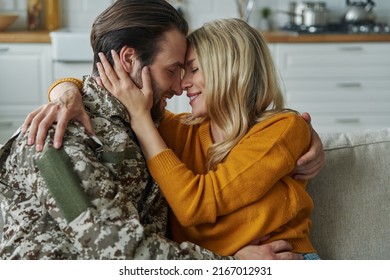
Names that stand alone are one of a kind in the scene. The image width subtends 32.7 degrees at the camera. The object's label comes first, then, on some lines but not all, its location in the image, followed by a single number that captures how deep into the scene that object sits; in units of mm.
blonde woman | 1508
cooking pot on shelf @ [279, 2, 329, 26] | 4293
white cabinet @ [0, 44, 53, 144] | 4043
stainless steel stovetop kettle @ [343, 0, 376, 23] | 4340
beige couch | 1766
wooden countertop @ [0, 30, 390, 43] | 4008
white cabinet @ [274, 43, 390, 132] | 4078
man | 1328
